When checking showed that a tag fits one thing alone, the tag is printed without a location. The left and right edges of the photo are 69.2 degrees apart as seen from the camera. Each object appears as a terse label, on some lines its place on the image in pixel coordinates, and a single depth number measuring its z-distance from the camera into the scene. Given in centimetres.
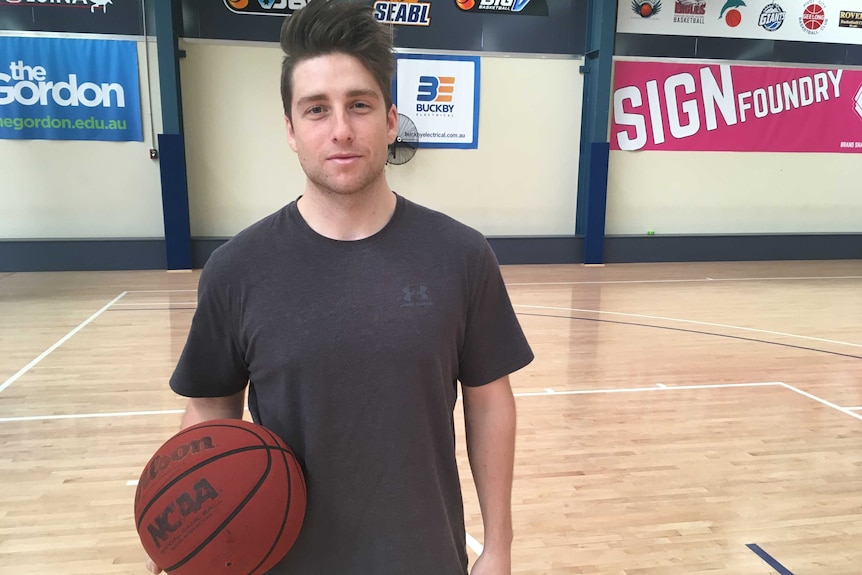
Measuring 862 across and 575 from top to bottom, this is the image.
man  96
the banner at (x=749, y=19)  843
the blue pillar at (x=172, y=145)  730
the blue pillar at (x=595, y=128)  811
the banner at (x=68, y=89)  731
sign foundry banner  870
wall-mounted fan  813
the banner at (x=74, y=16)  725
